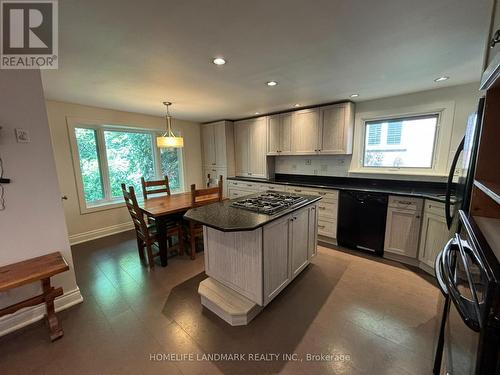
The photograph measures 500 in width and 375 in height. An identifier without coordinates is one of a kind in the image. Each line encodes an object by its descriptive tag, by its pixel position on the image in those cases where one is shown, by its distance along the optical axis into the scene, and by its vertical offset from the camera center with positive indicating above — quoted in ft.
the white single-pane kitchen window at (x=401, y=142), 9.59 +0.63
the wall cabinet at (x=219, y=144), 15.76 +1.06
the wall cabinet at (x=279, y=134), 13.10 +1.49
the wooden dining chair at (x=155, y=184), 11.23 -1.48
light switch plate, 5.51 +0.67
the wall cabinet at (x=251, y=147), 14.44 +0.74
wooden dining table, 8.41 -2.15
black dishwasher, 9.20 -3.02
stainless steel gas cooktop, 6.52 -1.62
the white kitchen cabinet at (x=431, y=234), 7.45 -2.98
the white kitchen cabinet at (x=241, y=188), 14.48 -2.22
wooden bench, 4.96 -2.82
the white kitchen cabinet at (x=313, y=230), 8.15 -3.00
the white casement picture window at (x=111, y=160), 11.59 -0.05
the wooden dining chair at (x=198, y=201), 8.73 -1.92
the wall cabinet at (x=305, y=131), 11.93 +1.48
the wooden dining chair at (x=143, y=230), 8.36 -3.18
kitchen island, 5.65 -3.00
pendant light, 9.73 +0.80
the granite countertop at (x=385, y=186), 8.61 -1.59
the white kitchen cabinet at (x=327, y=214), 10.49 -3.01
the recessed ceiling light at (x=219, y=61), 5.97 +2.85
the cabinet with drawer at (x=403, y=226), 8.43 -3.02
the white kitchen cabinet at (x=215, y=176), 16.44 -1.49
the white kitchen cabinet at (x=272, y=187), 12.91 -1.96
